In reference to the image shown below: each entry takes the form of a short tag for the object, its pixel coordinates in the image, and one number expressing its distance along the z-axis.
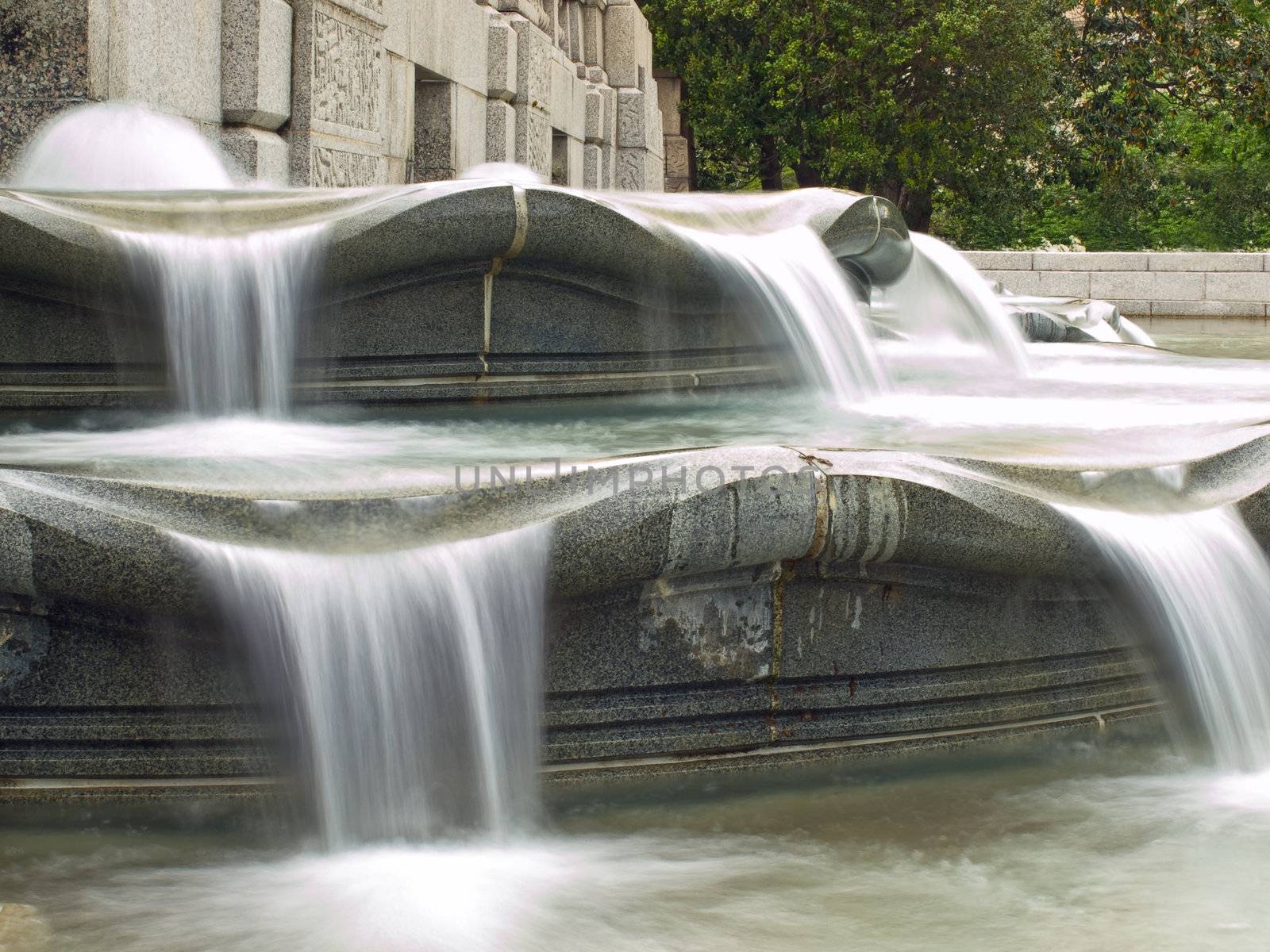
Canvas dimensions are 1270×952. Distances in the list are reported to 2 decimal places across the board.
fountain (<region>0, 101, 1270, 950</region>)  3.12
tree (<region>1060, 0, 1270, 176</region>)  28.41
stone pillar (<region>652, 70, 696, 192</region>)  29.16
